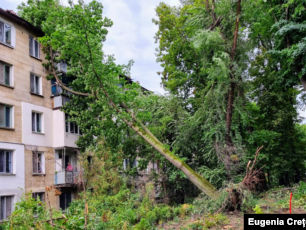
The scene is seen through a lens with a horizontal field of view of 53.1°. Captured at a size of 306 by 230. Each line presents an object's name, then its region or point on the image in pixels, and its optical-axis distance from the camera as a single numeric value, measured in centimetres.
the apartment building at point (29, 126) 1795
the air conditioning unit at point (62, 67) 2282
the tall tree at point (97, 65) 1345
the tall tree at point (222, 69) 1402
